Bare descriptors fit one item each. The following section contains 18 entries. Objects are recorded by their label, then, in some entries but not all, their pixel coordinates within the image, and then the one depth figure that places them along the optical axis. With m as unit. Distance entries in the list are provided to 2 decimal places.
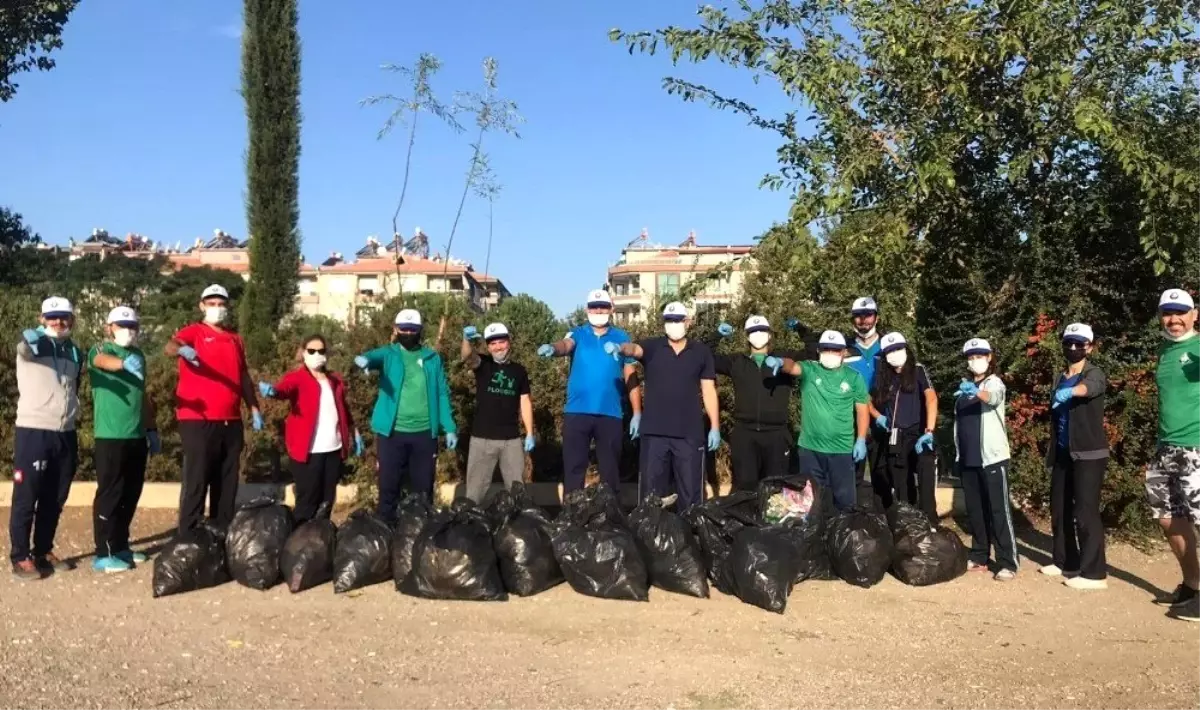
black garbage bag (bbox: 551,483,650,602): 5.61
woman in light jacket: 6.36
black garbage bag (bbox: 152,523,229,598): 5.66
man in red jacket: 6.29
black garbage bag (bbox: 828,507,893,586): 6.04
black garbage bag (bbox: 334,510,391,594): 5.71
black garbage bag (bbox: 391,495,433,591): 5.73
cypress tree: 12.87
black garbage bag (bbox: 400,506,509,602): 5.48
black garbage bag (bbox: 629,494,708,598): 5.70
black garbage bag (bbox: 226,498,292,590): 5.77
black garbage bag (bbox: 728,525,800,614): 5.46
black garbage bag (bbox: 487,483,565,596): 5.66
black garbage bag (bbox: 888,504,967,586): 6.15
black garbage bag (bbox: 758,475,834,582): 6.15
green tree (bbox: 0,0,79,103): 16.91
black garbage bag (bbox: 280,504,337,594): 5.71
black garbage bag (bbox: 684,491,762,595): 5.79
